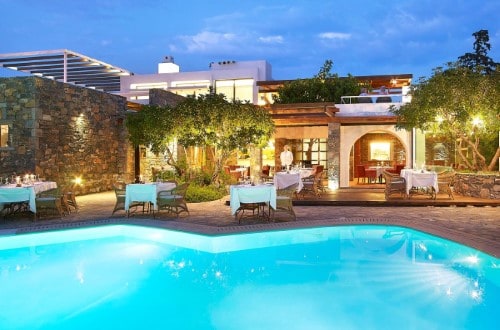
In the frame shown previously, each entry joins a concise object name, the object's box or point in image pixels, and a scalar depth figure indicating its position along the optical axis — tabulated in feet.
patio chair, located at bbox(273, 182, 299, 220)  33.09
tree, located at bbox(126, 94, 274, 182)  44.88
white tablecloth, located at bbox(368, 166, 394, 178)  60.08
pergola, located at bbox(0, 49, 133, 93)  61.05
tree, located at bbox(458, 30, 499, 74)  115.96
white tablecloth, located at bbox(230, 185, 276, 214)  32.55
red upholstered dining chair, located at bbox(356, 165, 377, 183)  60.95
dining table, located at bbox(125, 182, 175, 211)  34.50
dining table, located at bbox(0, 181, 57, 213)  33.01
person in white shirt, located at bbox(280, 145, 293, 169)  55.21
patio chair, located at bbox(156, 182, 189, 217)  34.22
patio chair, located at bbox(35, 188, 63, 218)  32.99
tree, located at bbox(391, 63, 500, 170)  42.19
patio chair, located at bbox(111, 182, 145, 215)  34.45
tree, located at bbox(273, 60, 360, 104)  89.76
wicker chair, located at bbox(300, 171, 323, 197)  44.98
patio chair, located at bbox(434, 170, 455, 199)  42.98
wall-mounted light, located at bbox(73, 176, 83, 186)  50.76
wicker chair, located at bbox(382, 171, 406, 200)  42.88
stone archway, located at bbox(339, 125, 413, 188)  58.29
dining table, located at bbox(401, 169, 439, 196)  42.78
